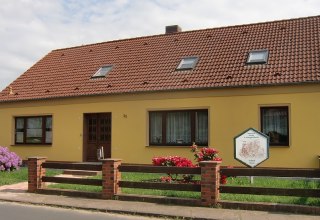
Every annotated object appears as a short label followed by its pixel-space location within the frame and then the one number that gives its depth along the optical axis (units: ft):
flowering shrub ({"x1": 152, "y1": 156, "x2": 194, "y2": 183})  40.65
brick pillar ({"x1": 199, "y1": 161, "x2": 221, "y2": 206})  32.09
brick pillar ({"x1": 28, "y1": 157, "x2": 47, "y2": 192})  39.99
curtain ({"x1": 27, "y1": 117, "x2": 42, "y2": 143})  63.72
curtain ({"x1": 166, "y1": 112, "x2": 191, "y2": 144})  53.26
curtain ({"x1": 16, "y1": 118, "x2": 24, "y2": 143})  65.51
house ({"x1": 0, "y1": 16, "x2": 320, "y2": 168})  47.80
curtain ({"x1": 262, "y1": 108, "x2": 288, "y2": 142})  48.26
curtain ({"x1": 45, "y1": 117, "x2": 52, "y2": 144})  62.69
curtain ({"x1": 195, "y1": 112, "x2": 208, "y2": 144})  52.15
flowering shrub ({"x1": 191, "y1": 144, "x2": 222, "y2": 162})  40.42
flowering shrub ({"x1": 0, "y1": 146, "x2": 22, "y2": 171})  55.83
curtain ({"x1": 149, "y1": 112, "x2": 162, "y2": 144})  54.80
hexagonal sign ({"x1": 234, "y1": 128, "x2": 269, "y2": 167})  39.34
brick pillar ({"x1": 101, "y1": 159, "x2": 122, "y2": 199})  35.94
